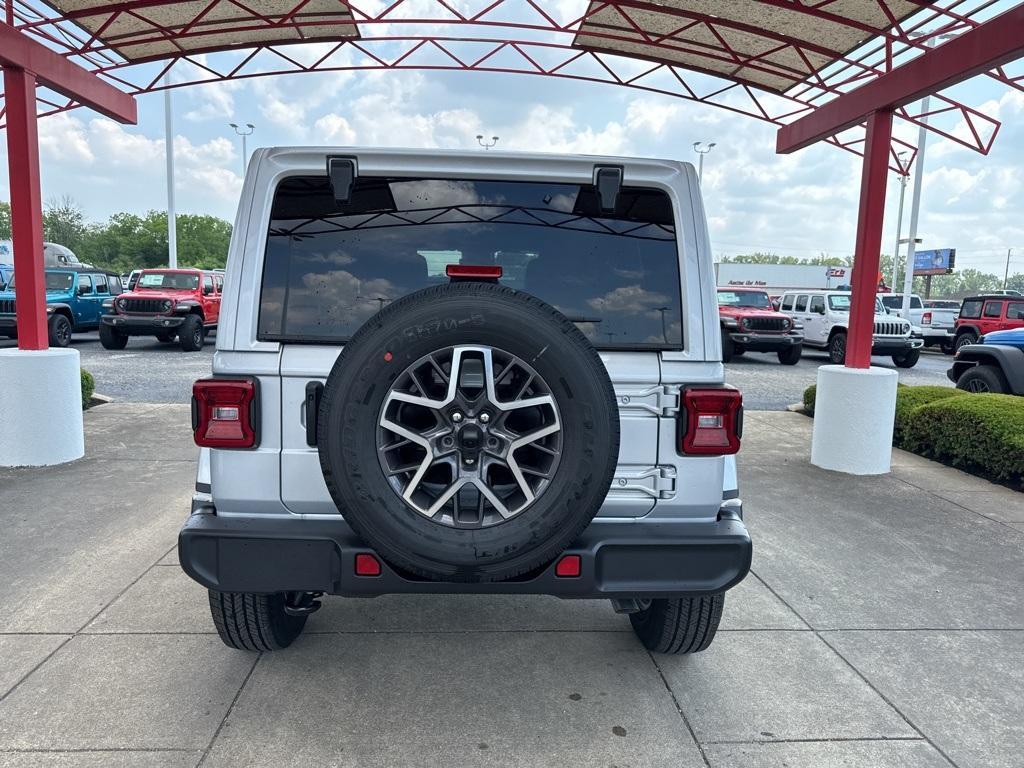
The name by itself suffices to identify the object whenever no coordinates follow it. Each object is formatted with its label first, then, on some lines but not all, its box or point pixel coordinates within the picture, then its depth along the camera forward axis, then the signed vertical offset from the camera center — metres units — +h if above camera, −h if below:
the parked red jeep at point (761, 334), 16.95 -0.89
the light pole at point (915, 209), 26.38 +3.45
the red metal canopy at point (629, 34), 6.59 +2.69
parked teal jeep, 15.27 -0.63
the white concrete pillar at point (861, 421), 6.66 -1.13
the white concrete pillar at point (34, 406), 6.13 -1.14
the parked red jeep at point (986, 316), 18.59 -0.34
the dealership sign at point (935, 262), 62.50 +3.62
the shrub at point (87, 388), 8.84 -1.40
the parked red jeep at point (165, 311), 16.03 -0.76
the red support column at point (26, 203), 6.21 +0.60
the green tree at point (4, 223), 79.31 +5.57
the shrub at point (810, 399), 9.70 -1.37
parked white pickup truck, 21.98 -0.72
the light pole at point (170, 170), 25.00 +3.77
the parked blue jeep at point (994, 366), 8.62 -0.78
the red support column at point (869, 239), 6.75 +0.57
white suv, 17.06 -0.70
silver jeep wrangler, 2.22 -0.33
